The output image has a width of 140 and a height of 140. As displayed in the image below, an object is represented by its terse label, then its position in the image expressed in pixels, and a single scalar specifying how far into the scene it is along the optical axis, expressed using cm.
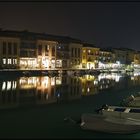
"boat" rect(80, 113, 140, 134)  544
